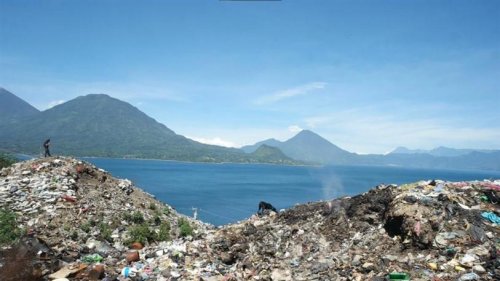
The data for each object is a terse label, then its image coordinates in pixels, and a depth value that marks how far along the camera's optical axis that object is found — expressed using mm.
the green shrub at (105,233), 15508
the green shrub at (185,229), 18297
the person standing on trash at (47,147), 22203
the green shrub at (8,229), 13179
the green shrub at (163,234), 16214
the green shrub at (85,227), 15641
